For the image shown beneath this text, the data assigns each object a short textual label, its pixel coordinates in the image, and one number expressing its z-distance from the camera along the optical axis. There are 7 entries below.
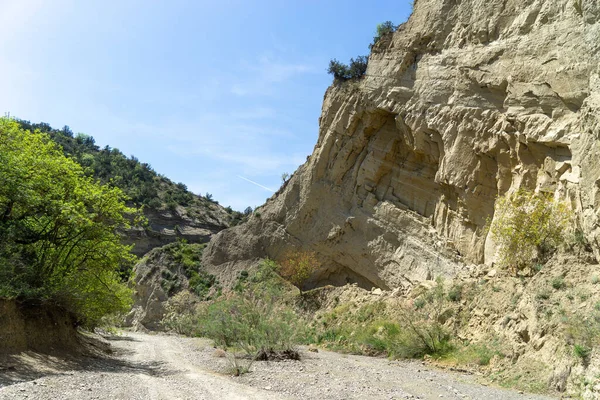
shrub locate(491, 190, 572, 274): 16.39
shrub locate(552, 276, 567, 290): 13.43
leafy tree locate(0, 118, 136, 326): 11.67
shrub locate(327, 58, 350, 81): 34.28
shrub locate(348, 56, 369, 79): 33.66
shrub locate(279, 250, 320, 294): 31.61
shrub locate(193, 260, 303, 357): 14.27
